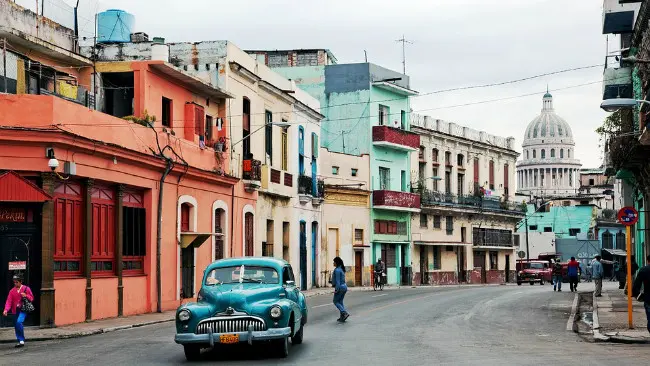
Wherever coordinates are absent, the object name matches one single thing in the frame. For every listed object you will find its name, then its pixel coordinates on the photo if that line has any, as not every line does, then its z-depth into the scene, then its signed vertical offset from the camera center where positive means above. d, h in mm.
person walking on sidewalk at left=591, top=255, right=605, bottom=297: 36528 -1554
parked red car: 61312 -2405
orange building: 23328 +1563
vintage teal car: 15305 -1178
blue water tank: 34281 +7505
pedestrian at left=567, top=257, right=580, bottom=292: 43131 -1743
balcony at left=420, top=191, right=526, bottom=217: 65612 +2313
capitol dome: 192625 +8820
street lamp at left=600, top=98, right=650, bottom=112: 21266 +2874
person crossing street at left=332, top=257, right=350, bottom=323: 23938 -1250
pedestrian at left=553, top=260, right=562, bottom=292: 44562 -1929
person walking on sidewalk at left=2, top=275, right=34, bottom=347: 18906 -1252
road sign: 22219 +395
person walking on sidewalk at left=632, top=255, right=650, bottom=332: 19266 -1000
